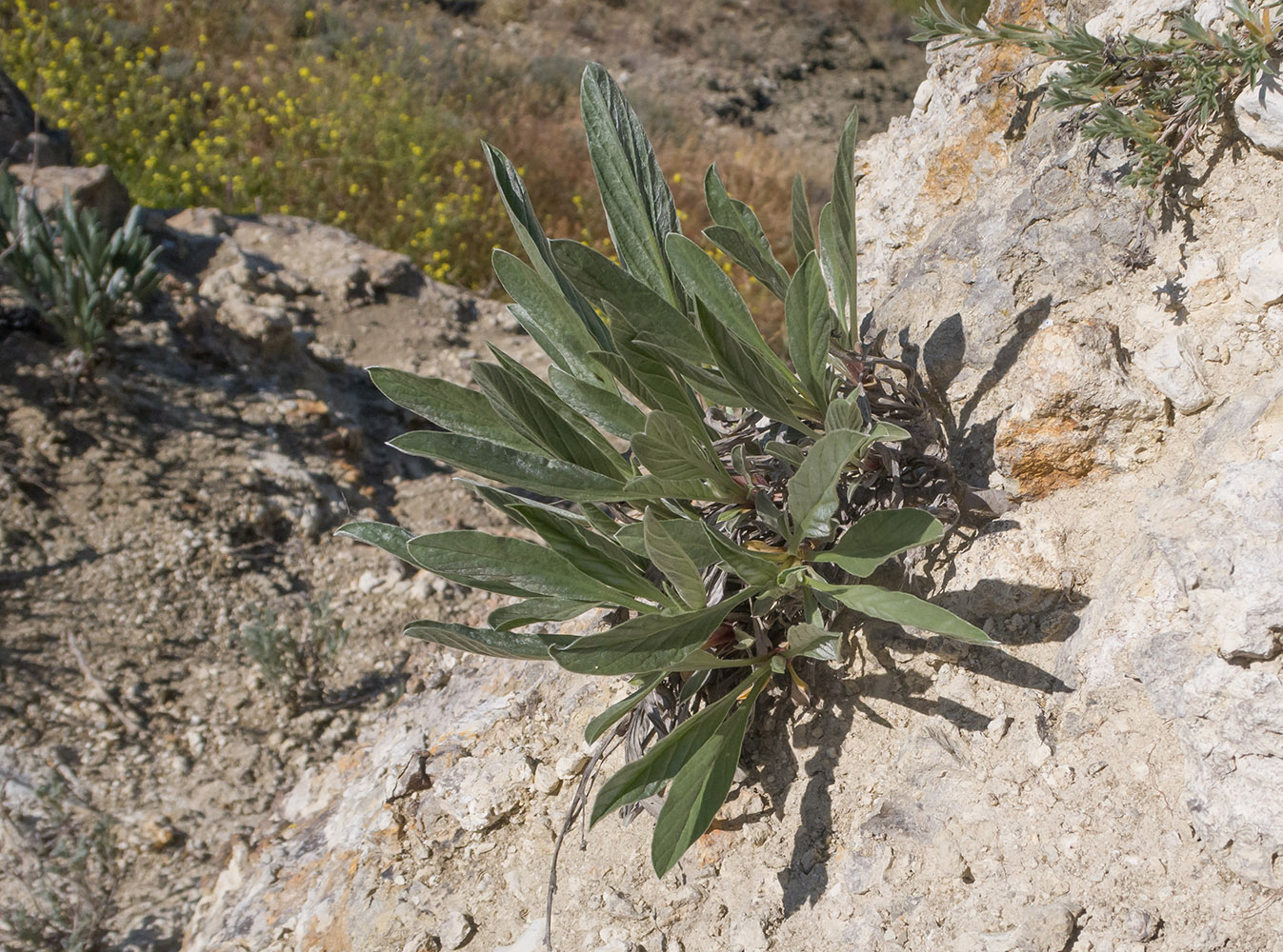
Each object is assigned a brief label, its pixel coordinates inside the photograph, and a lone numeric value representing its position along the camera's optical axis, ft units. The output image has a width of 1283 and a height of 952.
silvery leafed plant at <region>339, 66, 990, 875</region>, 2.06
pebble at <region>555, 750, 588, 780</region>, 2.38
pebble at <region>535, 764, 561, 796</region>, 2.38
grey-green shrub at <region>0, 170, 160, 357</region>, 4.05
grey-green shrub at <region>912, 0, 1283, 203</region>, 2.17
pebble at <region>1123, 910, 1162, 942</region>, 1.95
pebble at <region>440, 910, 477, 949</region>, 2.28
